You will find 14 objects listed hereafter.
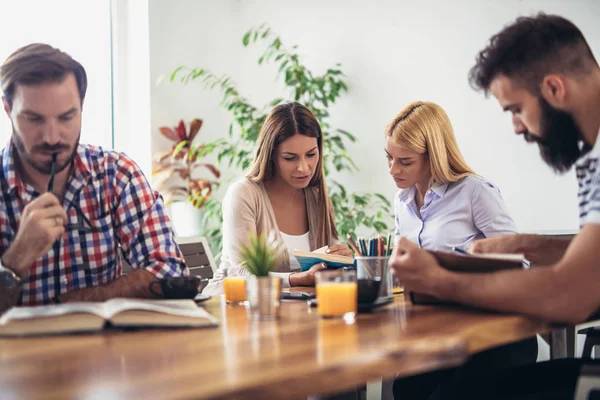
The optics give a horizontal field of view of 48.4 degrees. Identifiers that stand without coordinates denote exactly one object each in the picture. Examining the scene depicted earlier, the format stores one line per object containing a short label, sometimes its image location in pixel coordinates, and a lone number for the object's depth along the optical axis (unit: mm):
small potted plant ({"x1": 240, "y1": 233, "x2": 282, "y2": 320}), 1456
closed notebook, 1498
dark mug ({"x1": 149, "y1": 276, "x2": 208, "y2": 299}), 1632
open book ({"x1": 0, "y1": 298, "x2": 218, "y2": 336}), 1244
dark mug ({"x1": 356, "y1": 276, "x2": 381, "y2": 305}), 1556
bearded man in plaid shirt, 1703
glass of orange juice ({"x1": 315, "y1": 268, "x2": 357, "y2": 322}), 1426
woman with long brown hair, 2574
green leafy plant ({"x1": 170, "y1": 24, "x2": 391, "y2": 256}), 4195
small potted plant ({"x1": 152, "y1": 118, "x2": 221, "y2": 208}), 4391
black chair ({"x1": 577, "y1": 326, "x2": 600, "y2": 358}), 1771
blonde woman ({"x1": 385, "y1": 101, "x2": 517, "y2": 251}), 2455
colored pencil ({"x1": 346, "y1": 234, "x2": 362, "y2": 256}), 1912
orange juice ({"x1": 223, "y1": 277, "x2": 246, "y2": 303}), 1791
